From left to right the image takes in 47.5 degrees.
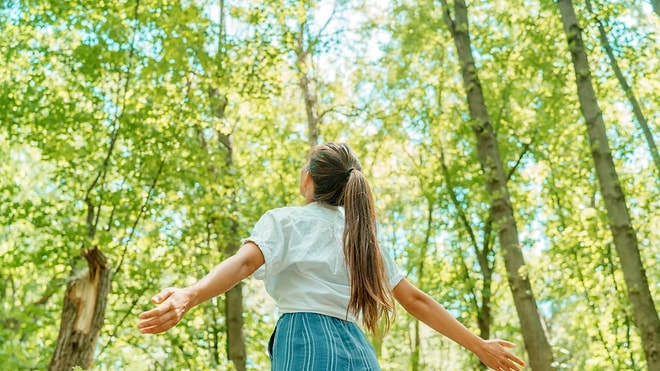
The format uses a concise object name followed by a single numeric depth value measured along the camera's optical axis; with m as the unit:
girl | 2.61
